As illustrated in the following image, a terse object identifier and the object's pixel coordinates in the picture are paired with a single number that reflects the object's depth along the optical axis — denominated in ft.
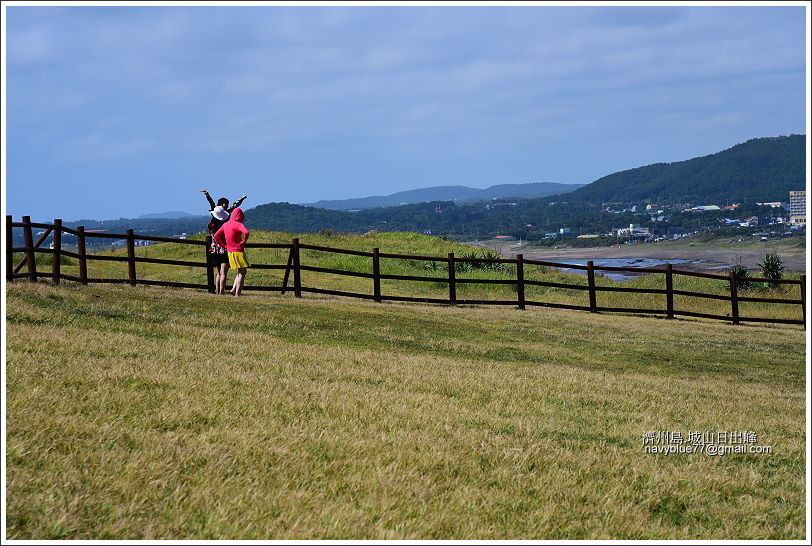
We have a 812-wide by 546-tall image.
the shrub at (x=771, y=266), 137.13
